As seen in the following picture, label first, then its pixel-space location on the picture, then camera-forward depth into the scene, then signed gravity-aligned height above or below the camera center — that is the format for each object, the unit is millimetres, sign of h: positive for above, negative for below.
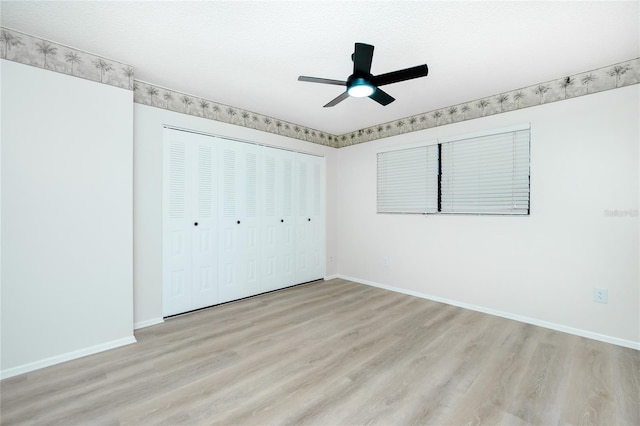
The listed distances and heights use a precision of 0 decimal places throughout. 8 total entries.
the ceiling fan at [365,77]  1932 +998
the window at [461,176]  3207 +450
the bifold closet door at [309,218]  4629 -159
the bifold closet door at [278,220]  4172 -185
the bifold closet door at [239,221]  3707 -184
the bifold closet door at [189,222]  3225 -172
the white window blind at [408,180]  3932 +439
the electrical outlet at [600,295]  2689 -813
